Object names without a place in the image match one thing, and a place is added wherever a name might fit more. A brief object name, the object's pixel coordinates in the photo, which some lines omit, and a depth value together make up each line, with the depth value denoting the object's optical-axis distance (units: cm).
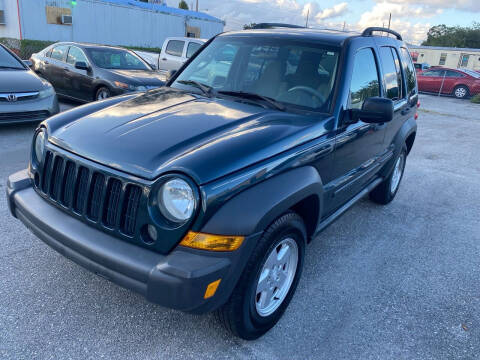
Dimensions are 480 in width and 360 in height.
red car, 1966
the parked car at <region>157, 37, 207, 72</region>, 1261
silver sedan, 617
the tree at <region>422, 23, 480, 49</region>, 5583
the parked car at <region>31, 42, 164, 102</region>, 820
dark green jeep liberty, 199
